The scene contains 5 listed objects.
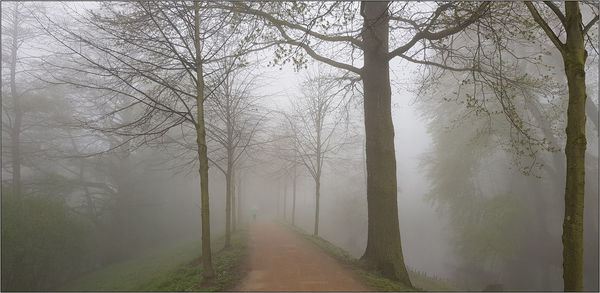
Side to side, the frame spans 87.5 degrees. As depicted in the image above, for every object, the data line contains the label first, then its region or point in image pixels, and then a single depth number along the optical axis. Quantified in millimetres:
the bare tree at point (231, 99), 11109
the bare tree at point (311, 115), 15620
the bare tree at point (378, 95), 7117
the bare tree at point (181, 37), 6312
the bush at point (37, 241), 10977
